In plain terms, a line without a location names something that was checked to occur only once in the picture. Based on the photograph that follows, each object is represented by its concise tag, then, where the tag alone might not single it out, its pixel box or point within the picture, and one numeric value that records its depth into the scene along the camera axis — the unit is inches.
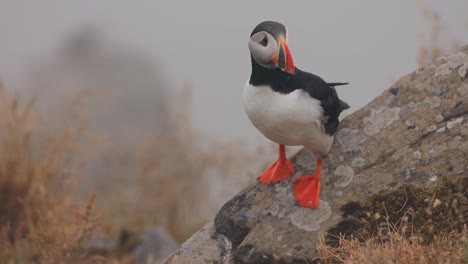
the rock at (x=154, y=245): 514.0
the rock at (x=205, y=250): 347.3
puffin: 296.6
